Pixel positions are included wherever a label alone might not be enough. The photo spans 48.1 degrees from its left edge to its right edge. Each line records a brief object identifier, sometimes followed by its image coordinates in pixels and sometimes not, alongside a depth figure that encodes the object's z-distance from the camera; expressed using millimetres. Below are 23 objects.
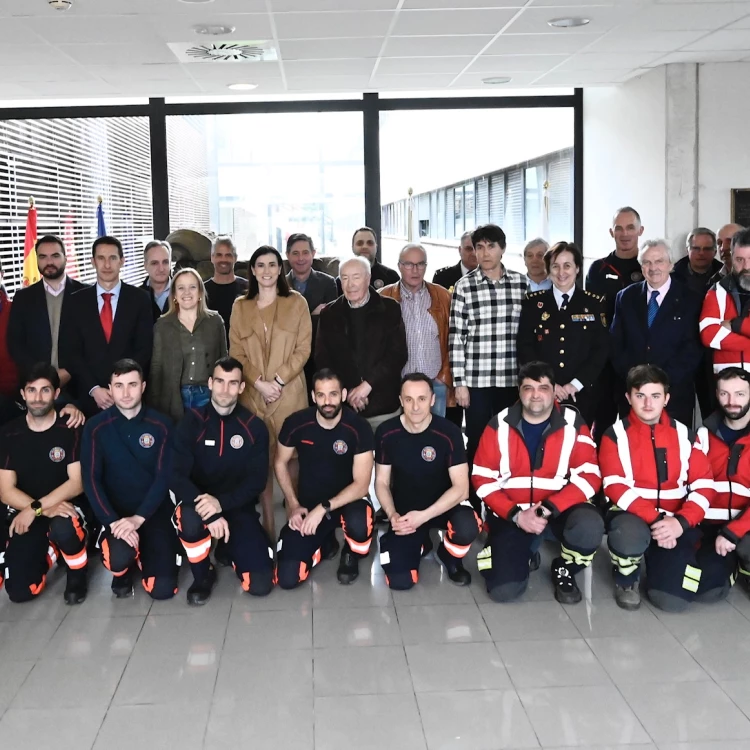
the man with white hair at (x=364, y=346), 4387
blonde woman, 4270
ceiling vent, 5418
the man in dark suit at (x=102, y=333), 4352
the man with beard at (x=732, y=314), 4133
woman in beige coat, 4301
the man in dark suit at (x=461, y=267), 5480
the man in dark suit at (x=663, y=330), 4375
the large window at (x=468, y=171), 7875
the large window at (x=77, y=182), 7523
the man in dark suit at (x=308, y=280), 5223
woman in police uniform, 4309
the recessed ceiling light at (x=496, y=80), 6788
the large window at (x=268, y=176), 7707
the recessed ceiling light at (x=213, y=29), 4949
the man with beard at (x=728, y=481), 3562
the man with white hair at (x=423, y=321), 4605
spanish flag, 7030
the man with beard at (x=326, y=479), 3904
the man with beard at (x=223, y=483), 3754
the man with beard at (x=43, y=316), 4434
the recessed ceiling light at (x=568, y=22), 5000
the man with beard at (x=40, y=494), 3742
